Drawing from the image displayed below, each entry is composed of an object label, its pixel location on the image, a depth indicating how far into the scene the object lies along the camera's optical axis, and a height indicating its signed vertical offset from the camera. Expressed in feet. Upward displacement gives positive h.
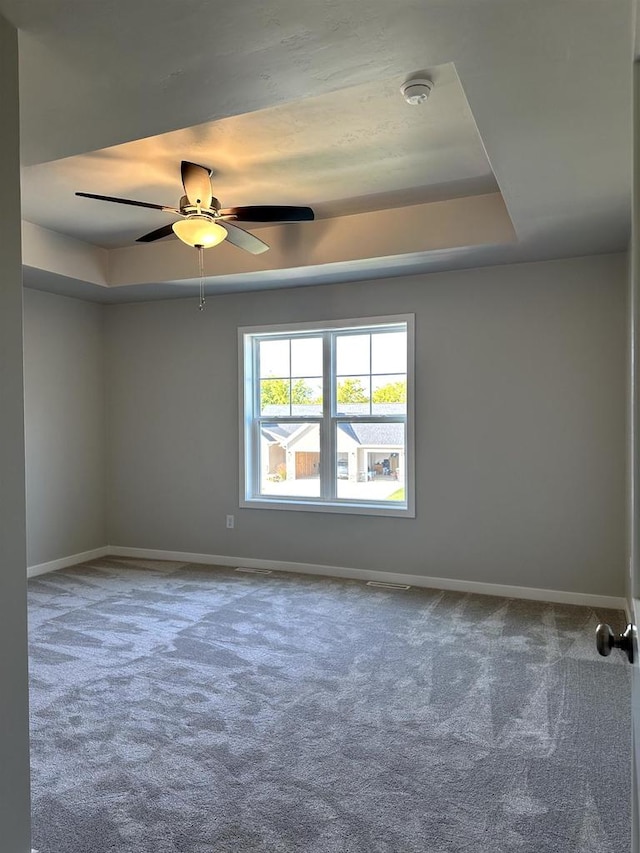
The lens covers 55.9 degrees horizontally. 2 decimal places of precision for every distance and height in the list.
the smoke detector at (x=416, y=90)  7.99 +4.38
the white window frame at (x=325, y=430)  16.11 -0.36
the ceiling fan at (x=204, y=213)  10.68 +3.68
